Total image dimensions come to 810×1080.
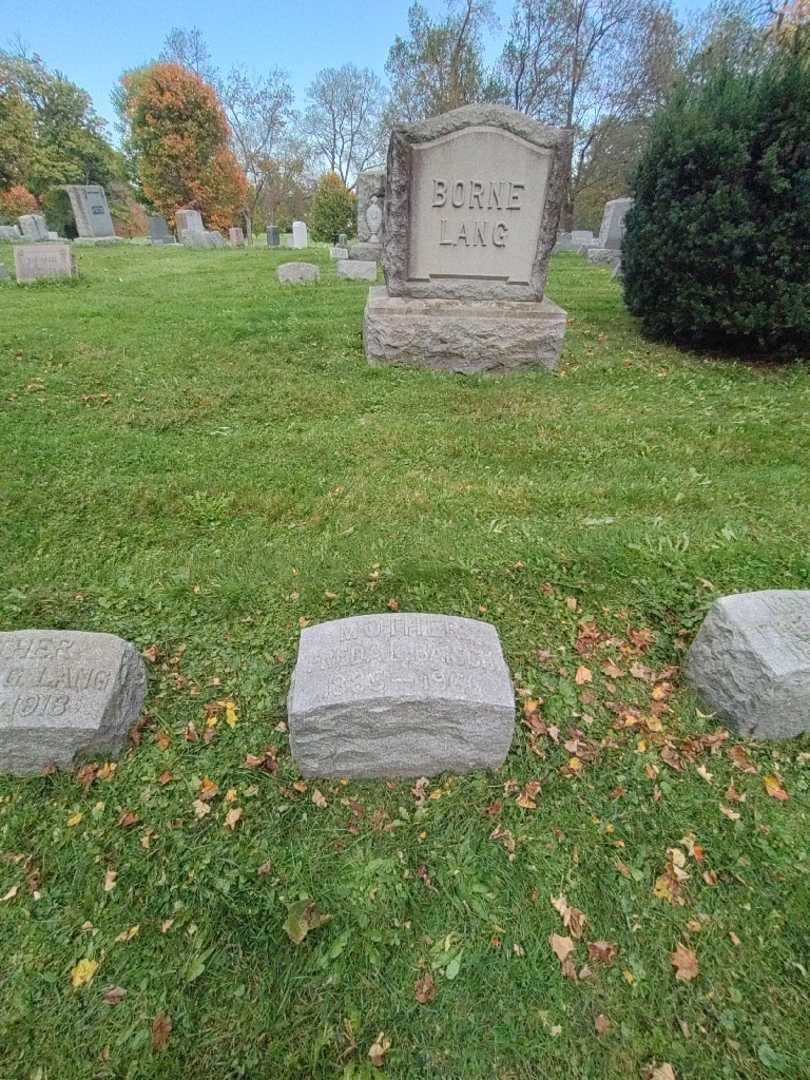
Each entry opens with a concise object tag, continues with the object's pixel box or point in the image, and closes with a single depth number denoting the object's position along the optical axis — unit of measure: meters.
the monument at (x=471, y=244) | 5.45
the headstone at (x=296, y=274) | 11.01
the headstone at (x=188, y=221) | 22.92
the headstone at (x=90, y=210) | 23.14
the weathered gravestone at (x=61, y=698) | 2.15
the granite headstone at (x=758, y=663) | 2.32
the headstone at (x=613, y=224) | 15.52
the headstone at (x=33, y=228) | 23.48
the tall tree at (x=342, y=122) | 41.12
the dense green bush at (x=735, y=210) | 5.45
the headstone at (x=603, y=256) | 15.16
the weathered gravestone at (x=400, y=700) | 2.13
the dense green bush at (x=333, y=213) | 18.70
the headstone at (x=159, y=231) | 24.75
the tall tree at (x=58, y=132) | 29.11
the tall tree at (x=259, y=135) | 40.50
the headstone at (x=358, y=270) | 11.59
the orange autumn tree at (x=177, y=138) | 28.25
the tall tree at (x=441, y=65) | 25.75
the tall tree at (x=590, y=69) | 22.88
